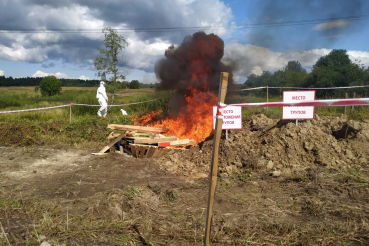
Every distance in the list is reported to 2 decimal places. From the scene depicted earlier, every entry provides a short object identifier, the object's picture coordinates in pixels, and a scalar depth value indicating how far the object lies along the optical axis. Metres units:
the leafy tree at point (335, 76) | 21.06
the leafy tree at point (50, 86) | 41.44
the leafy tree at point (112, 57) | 16.25
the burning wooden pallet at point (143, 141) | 8.25
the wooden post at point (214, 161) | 2.71
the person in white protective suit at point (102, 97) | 13.87
